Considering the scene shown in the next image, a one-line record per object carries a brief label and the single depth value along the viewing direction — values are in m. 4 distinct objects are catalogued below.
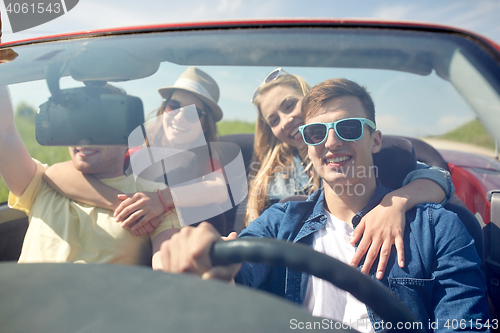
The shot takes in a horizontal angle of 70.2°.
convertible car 0.83
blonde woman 1.16
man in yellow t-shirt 1.18
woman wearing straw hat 1.24
